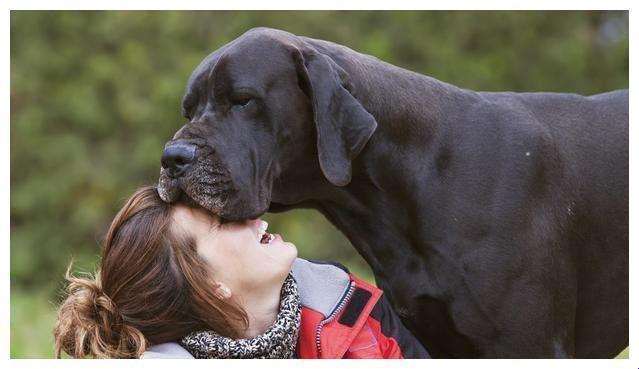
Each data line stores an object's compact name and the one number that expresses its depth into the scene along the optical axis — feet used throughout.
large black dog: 19.47
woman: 20.17
